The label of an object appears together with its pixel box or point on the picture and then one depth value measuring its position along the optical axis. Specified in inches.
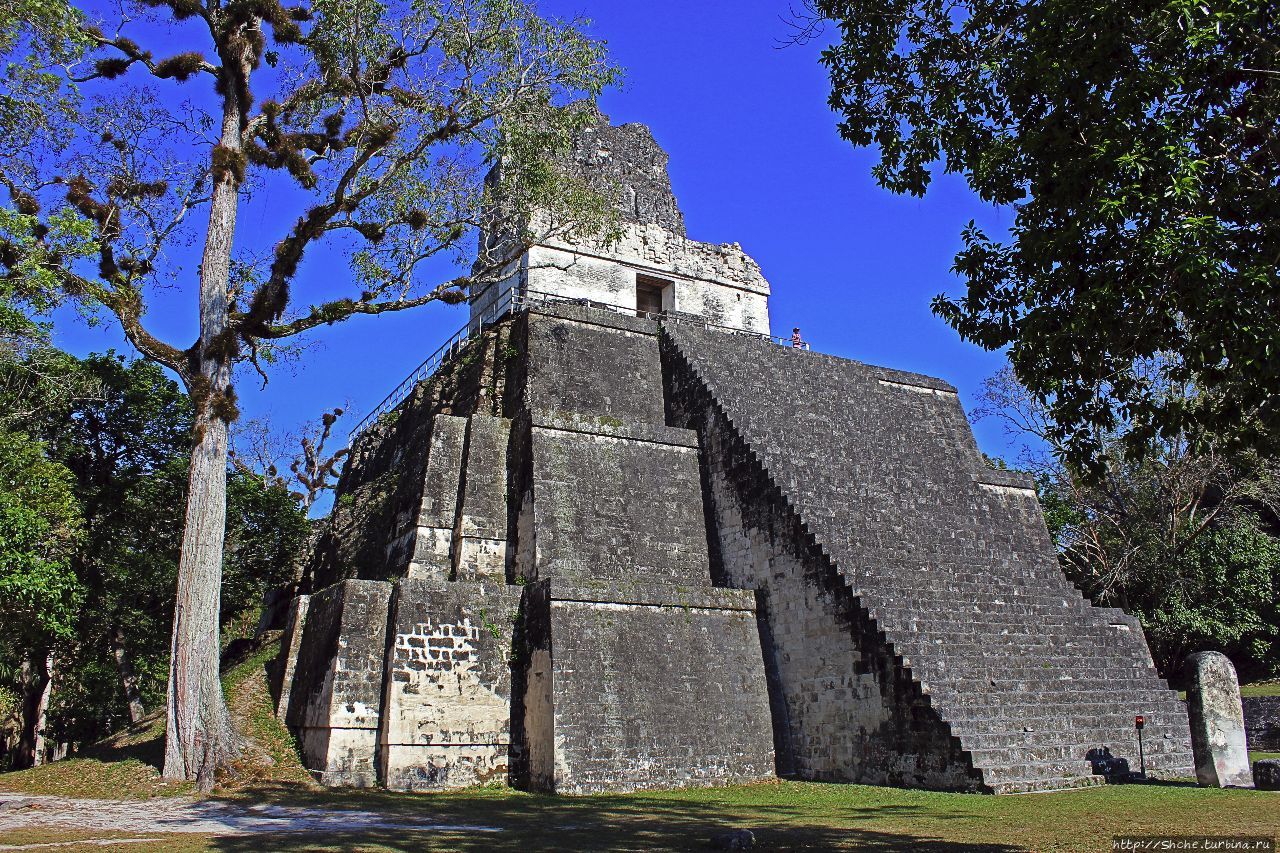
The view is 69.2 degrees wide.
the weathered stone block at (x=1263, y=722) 577.6
